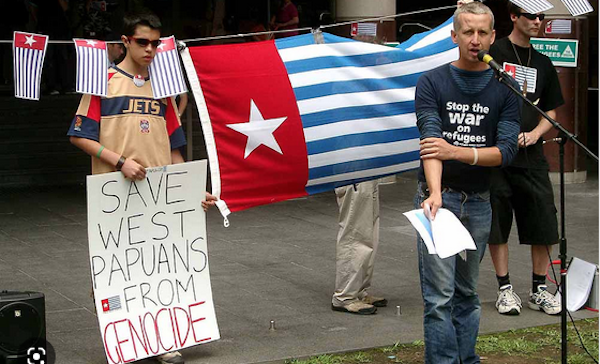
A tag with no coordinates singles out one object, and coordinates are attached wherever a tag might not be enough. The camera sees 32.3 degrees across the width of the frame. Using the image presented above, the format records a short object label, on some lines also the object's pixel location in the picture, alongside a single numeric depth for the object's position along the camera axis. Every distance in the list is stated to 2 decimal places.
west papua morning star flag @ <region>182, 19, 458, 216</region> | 6.30
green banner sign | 8.24
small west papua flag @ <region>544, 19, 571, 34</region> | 11.98
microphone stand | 5.11
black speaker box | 5.40
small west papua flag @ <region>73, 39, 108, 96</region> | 5.71
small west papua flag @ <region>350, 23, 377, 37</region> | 7.12
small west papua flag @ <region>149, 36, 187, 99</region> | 5.94
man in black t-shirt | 7.13
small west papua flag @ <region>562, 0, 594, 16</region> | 6.97
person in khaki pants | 7.06
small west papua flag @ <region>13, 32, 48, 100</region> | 5.97
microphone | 5.07
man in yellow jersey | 5.77
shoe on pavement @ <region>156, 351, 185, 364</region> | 6.05
